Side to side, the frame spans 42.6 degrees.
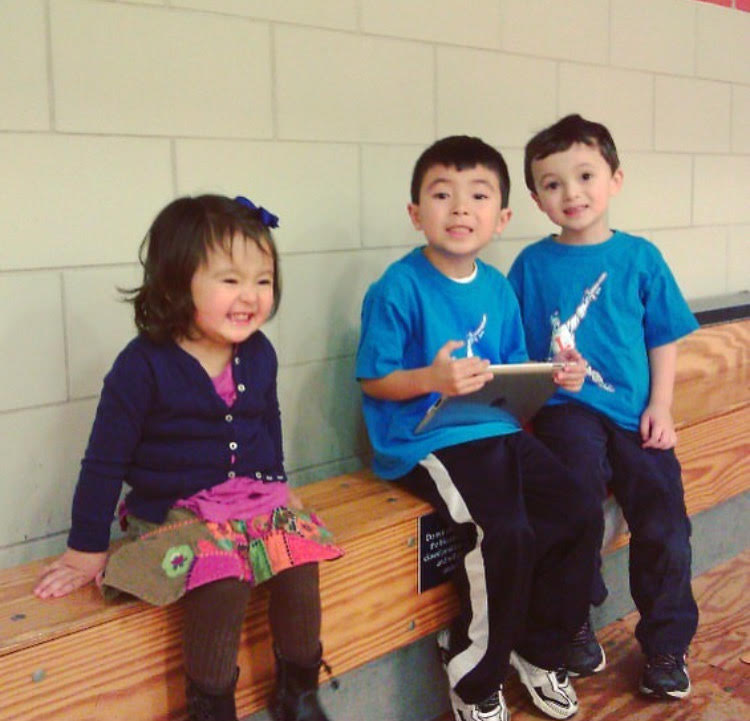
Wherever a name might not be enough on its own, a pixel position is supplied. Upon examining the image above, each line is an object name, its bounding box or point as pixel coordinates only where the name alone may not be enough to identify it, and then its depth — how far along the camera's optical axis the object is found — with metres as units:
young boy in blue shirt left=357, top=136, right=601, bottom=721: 1.55
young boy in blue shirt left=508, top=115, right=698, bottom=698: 1.78
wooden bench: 1.18
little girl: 1.25
